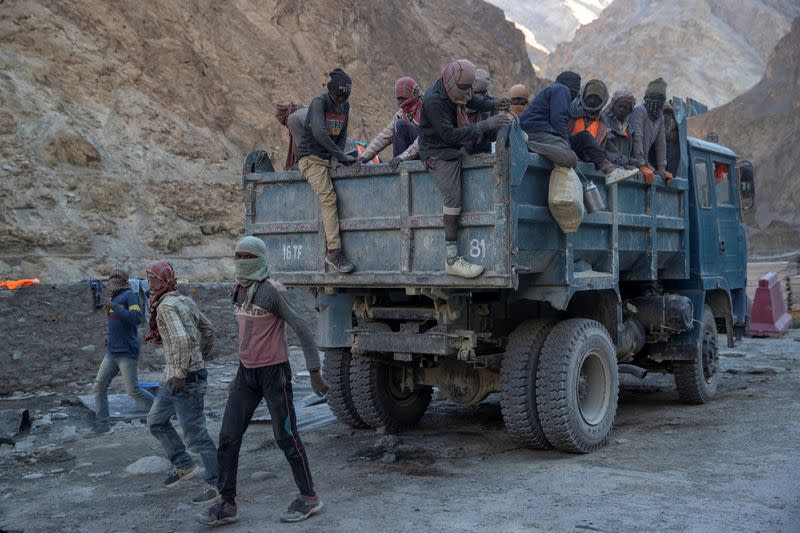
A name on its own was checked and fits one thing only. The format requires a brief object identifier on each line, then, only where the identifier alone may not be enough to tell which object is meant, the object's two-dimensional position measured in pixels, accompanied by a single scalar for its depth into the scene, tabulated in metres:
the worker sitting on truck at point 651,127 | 7.65
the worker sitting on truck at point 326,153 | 6.14
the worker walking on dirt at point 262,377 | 4.66
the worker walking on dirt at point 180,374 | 5.25
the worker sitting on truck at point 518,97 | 7.64
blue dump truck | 5.64
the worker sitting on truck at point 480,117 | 6.02
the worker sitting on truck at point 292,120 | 6.58
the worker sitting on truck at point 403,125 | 6.79
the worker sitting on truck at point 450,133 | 5.52
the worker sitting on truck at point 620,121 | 7.62
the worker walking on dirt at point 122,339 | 7.34
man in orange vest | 6.71
